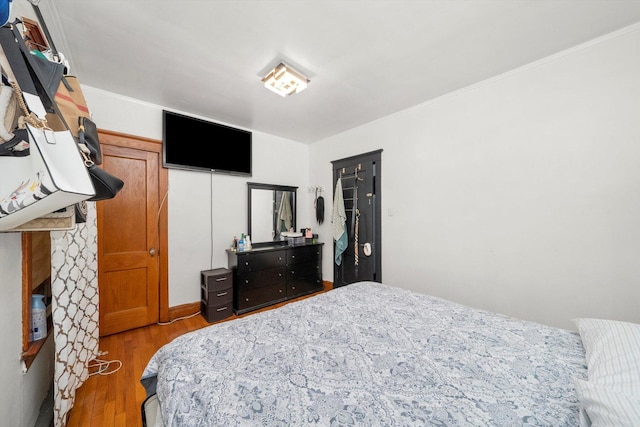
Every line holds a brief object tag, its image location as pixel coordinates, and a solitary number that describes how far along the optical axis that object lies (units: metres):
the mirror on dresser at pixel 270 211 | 3.63
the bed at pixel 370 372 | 0.80
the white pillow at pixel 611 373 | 0.67
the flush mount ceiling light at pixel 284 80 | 2.06
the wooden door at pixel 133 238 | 2.54
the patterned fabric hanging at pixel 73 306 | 1.46
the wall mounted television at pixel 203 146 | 2.88
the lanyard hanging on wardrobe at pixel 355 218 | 3.56
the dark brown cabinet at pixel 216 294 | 2.88
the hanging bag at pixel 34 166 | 0.66
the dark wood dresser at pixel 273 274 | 3.10
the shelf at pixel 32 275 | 1.25
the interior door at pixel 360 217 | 3.31
